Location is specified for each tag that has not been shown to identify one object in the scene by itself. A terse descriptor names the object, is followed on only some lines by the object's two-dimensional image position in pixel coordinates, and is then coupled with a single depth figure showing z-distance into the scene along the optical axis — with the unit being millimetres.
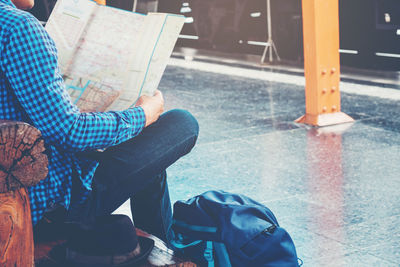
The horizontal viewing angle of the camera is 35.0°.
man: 1564
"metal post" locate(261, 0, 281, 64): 10539
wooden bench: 1357
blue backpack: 2014
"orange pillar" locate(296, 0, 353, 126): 5258
